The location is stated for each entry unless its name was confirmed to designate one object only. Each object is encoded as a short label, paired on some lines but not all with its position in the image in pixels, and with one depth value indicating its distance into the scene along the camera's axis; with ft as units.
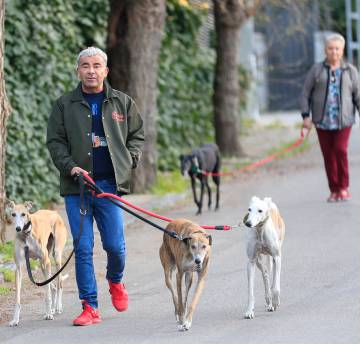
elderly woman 94.27
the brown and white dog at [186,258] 52.13
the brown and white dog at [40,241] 56.13
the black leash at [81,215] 53.26
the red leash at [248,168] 100.95
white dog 55.01
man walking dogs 54.24
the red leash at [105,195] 53.26
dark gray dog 98.78
